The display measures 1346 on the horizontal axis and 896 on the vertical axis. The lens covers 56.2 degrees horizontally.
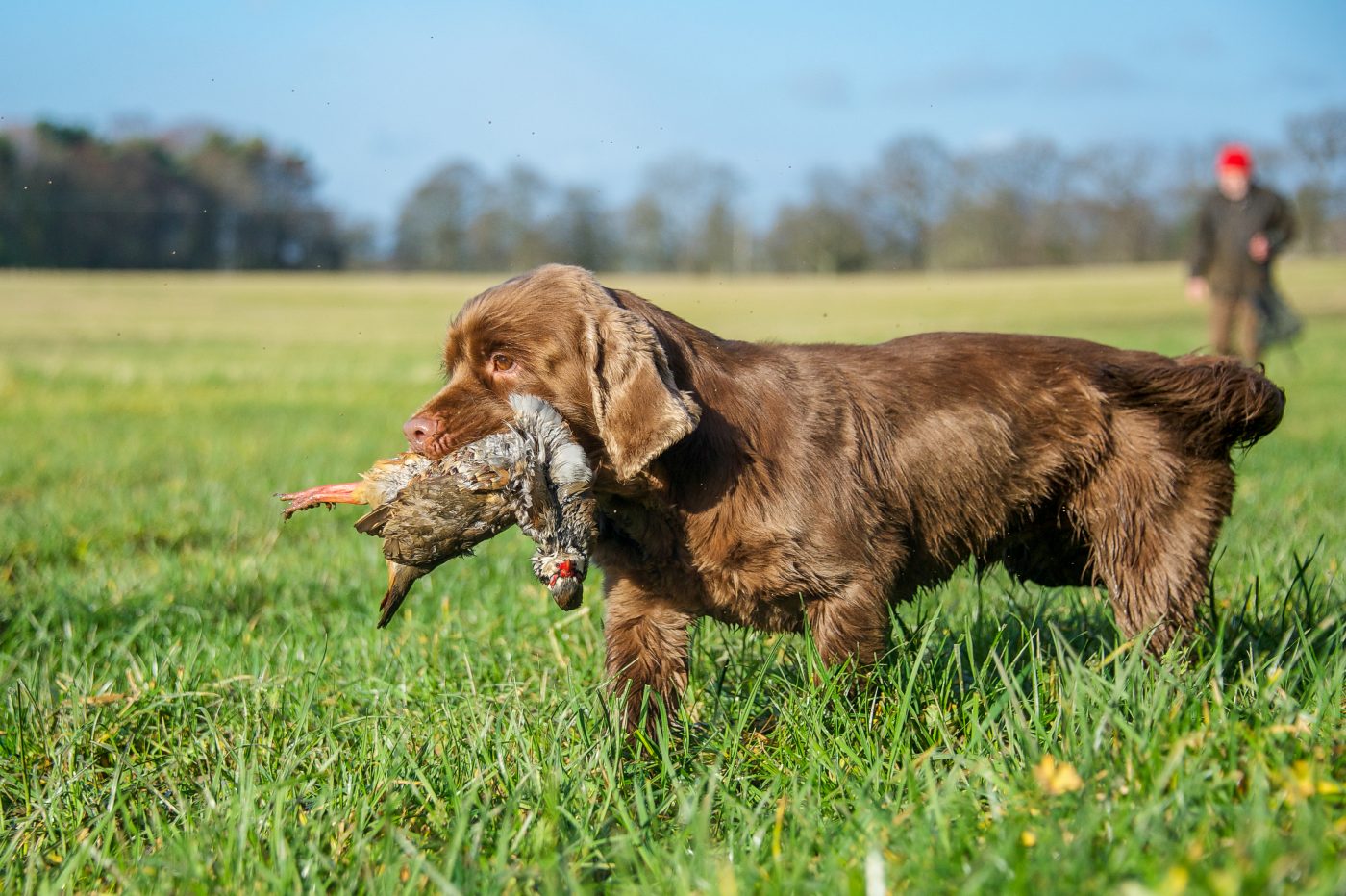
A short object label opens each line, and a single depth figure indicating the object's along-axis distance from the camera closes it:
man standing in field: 13.01
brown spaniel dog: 3.35
